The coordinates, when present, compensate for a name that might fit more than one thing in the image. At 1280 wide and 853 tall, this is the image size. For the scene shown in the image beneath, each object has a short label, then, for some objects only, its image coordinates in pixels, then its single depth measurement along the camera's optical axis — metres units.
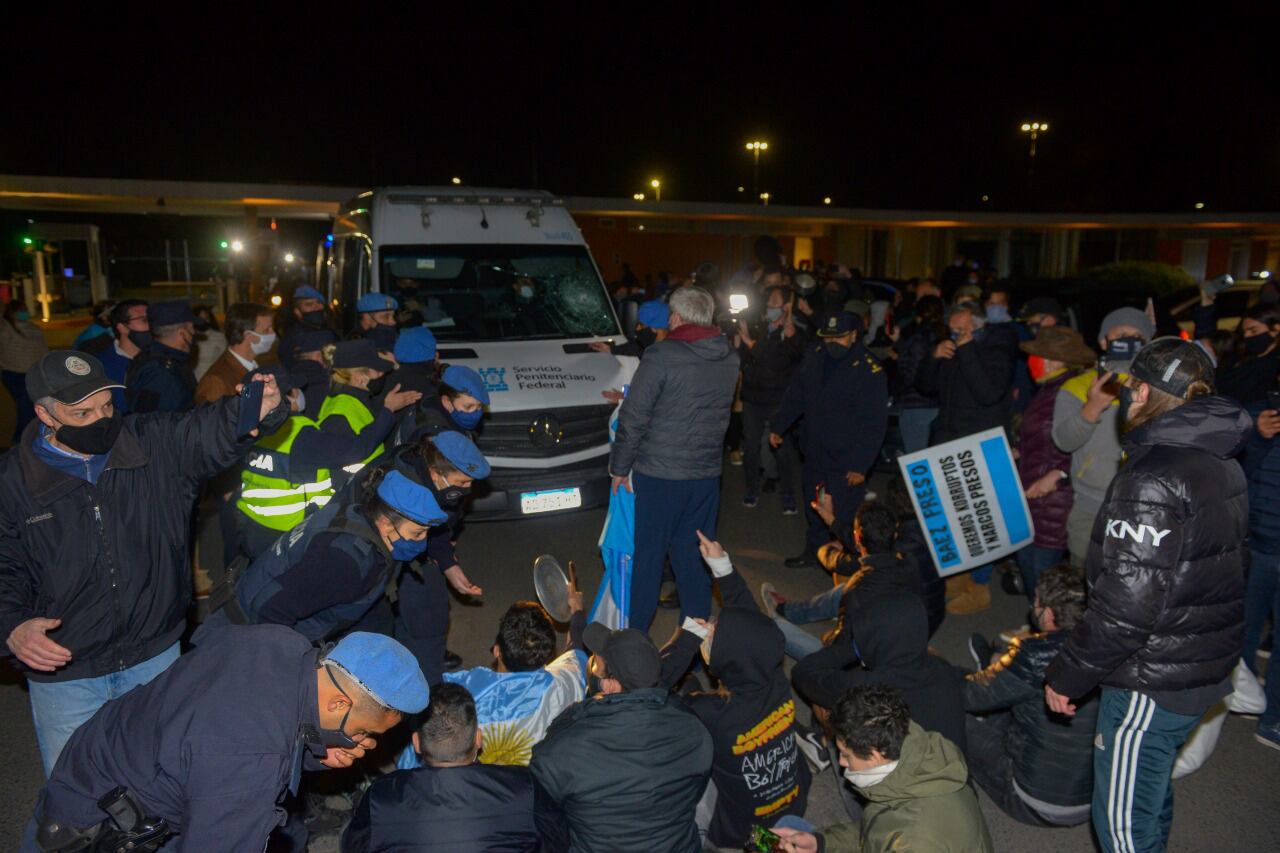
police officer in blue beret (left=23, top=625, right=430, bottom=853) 2.08
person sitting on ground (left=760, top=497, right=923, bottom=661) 4.74
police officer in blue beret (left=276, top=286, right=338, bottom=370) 6.23
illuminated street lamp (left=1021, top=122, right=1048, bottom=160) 49.04
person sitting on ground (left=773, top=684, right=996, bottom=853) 2.71
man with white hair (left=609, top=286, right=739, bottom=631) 5.32
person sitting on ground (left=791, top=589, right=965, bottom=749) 3.86
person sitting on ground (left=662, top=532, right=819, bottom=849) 3.67
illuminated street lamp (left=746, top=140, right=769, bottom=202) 51.48
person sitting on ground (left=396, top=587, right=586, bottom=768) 3.73
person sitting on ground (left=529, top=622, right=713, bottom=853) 2.95
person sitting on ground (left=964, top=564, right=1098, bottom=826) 3.88
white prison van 7.22
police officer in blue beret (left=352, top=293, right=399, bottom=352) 7.18
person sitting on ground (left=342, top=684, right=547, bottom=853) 2.79
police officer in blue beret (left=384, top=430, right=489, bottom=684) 4.00
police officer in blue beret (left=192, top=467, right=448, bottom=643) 3.20
